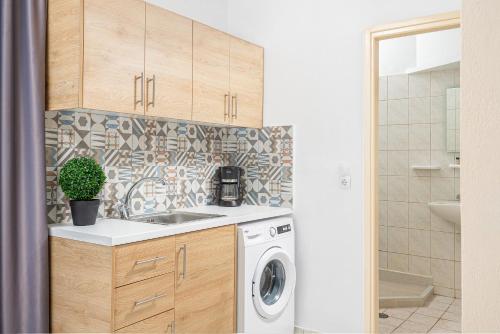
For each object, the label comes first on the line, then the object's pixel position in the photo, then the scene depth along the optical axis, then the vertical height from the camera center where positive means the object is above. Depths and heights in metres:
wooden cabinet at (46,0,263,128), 2.02 +0.55
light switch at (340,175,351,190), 2.86 -0.13
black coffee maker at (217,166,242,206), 3.22 -0.17
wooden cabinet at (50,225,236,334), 1.89 -0.61
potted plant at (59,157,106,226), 2.11 -0.13
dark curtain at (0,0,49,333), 1.96 -0.04
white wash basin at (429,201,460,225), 3.80 -0.44
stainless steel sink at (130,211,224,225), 2.67 -0.36
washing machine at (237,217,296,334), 2.60 -0.76
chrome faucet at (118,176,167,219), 2.55 -0.25
